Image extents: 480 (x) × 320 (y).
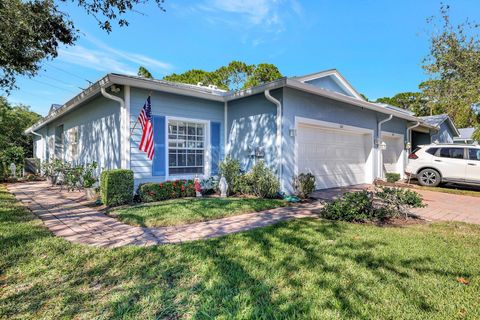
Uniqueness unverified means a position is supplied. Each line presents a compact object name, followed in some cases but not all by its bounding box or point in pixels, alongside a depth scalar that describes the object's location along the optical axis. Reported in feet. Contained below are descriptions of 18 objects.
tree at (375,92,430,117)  96.12
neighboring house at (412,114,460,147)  46.76
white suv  29.14
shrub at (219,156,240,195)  24.67
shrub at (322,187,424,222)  15.39
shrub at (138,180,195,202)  20.62
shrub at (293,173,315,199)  22.39
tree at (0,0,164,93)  17.28
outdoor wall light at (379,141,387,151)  34.88
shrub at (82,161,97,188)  22.72
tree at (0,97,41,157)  54.74
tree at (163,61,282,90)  72.49
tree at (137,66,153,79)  61.26
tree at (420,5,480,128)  40.63
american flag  19.65
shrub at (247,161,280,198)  22.39
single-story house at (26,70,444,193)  21.67
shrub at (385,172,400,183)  34.99
